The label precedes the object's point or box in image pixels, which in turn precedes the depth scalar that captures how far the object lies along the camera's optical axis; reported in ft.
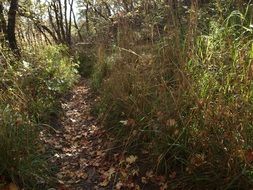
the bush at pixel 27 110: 6.94
